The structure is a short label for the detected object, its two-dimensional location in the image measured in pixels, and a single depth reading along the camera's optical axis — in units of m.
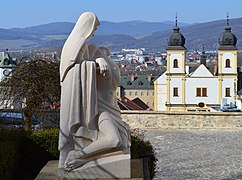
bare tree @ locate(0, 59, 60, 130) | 13.12
